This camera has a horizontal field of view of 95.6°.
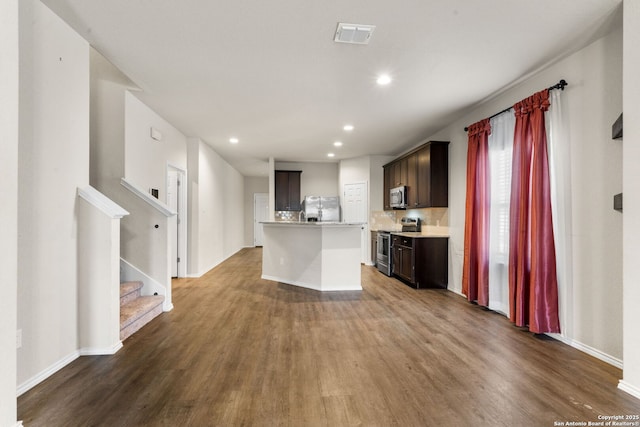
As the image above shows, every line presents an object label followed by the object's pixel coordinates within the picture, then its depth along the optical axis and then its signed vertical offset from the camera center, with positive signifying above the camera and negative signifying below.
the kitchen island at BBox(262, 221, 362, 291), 4.78 -0.74
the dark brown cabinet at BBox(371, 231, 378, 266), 6.73 -0.85
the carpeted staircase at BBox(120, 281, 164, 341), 2.87 -1.06
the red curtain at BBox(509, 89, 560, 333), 2.82 -0.18
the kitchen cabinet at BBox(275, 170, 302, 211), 7.82 +0.61
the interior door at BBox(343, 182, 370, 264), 7.32 +0.14
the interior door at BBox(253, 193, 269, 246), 10.93 -0.01
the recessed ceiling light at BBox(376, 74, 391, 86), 3.12 +1.46
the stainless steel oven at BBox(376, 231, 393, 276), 5.89 -0.88
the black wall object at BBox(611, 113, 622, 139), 2.16 +0.63
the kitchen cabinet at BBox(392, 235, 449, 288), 4.85 -0.85
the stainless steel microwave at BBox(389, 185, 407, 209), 5.75 +0.29
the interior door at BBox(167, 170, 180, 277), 5.47 +0.32
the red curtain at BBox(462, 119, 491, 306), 3.74 -0.08
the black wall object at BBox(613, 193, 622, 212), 2.18 +0.07
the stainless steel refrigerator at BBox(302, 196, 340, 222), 7.79 +0.07
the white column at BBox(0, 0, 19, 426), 1.46 +0.05
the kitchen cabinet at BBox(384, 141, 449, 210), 4.88 +0.64
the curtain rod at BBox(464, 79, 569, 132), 2.74 +1.21
